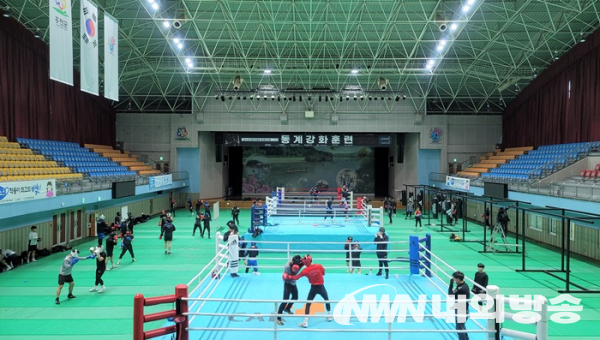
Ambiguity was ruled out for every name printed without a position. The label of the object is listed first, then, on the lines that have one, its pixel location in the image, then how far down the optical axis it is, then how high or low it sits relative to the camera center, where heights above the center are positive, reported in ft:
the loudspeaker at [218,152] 131.94 +5.26
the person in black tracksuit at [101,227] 62.32 -9.99
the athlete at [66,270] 37.63 -10.15
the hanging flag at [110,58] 56.08 +16.21
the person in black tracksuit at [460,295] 24.34 -8.18
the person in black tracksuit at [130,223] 69.21 -10.03
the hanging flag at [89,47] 49.37 +15.74
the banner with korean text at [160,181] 94.99 -3.41
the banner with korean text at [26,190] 46.70 -3.08
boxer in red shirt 27.81 -7.98
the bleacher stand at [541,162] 76.13 +1.75
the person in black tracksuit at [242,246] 42.81 -9.21
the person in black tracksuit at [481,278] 30.19 -8.54
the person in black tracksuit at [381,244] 42.83 -9.07
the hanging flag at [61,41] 43.96 +14.80
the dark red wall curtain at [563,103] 79.15 +16.05
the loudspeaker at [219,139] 120.76 +9.13
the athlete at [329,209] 83.73 -8.86
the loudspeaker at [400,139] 124.36 +9.62
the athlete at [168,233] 58.39 -9.89
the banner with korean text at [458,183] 88.79 -3.37
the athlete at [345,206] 82.83 -9.32
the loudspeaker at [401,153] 126.13 +5.17
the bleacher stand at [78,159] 76.38 +1.94
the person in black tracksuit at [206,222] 72.74 -10.20
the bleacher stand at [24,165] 58.38 +0.27
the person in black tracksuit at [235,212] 80.58 -9.35
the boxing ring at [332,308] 21.36 -10.97
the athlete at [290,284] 27.99 -8.58
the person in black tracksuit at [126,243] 51.76 -10.17
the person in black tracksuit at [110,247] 48.37 -10.17
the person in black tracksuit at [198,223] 73.09 -10.48
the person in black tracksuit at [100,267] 39.87 -10.57
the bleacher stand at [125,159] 103.79 +2.52
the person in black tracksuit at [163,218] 66.33 -8.89
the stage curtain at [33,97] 70.74 +14.97
